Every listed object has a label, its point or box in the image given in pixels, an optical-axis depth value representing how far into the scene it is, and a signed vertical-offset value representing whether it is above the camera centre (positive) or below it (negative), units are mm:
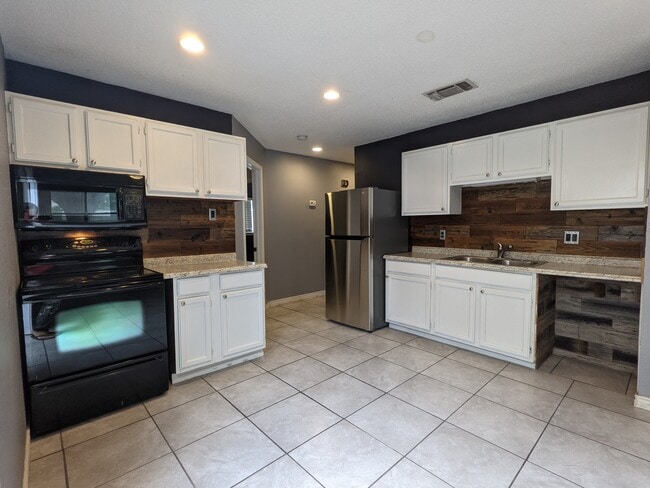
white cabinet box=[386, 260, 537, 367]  2738 -799
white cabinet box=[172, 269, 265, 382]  2492 -783
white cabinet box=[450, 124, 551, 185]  2798 +653
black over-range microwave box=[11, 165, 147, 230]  2008 +213
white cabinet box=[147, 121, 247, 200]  2582 +577
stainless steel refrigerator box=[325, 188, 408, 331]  3668 -249
